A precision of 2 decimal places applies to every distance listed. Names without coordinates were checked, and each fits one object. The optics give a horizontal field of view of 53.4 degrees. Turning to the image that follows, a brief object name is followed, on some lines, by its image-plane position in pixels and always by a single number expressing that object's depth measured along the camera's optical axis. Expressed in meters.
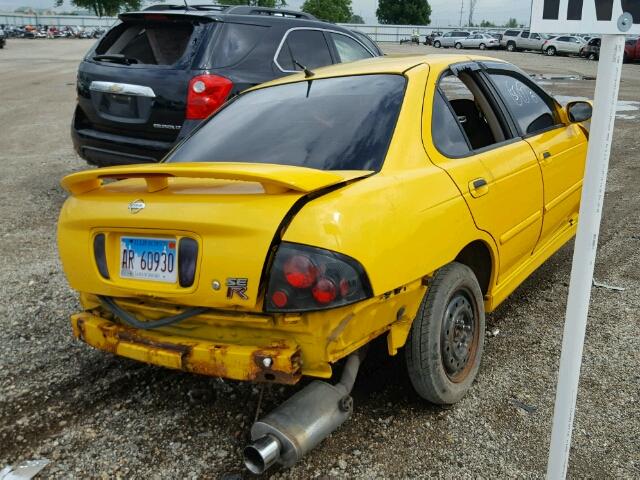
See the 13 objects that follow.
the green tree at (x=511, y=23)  122.97
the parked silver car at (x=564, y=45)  37.62
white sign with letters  1.80
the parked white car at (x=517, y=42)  43.41
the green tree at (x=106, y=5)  78.25
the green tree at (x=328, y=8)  72.94
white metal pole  1.90
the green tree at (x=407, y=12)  83.00
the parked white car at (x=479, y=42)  47.75
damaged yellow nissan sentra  2.37
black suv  5.61
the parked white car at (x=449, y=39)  51.35
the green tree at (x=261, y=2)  57.42
